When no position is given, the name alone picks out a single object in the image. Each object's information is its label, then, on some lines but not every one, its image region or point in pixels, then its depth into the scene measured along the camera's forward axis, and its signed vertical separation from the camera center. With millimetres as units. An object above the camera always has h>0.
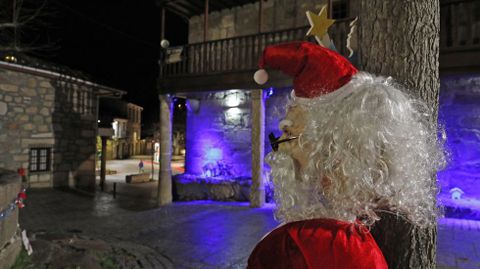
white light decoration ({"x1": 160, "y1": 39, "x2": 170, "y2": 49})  9328 +2845
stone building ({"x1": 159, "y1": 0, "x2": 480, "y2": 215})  6449 +1572
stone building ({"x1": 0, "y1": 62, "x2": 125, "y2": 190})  11031 +706
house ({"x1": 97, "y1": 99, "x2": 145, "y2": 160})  27547 +1635
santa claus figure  1341 -56
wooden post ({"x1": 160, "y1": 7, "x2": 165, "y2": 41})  9773 +3544
